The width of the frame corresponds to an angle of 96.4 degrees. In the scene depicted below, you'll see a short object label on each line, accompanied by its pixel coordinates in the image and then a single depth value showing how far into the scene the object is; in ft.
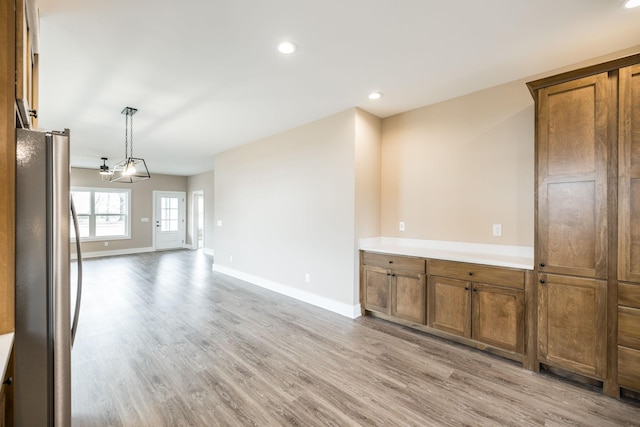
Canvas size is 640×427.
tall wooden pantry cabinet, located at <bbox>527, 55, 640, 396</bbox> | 6.70
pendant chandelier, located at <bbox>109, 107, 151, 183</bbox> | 12.15
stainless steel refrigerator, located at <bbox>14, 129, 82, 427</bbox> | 3.81
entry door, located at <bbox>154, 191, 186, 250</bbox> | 31.35
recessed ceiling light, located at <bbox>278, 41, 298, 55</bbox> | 7.50
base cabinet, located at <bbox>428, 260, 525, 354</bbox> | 8.34
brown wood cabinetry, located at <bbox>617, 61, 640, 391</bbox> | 6.63
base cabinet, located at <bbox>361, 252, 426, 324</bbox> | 10.30
